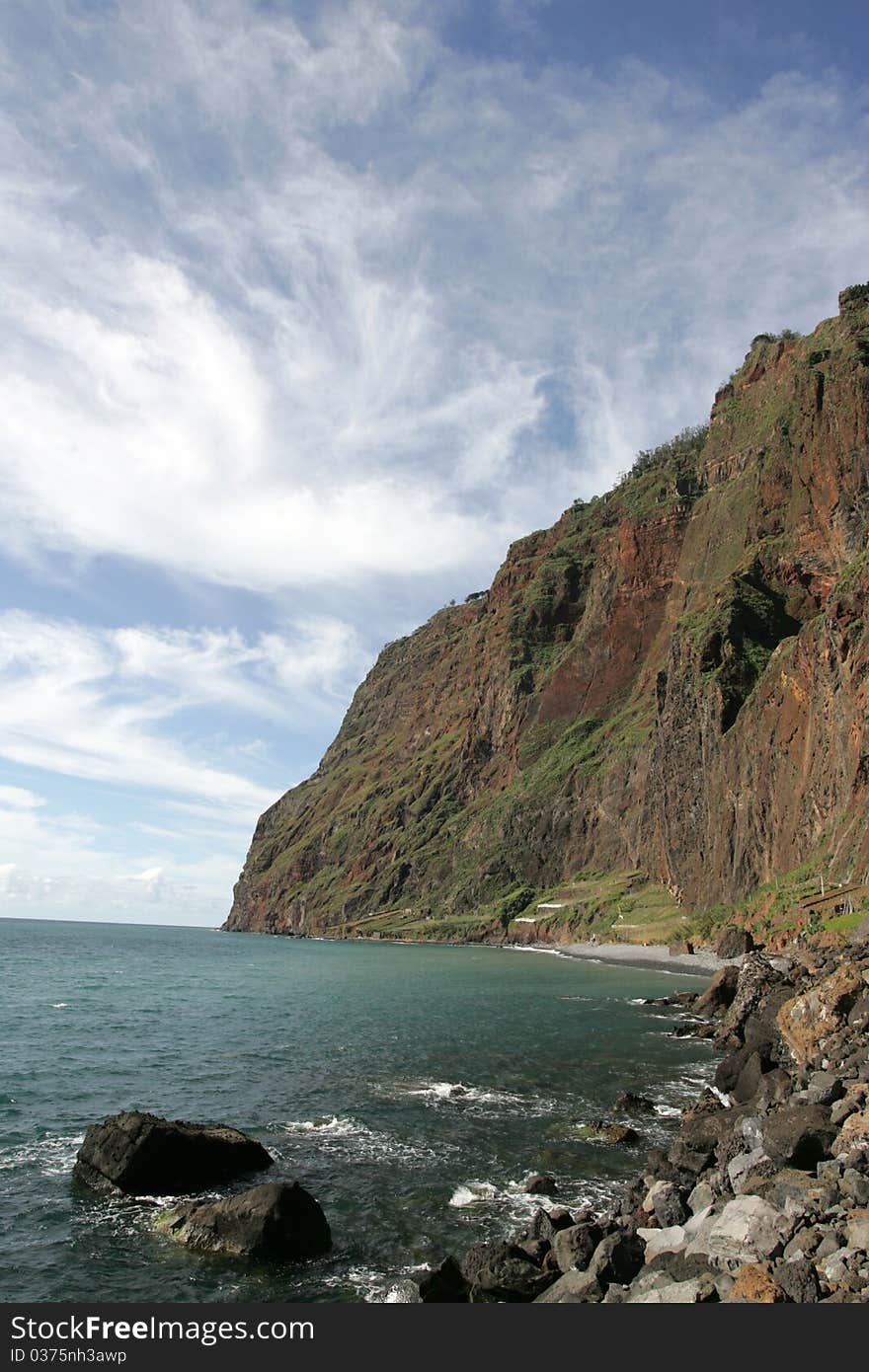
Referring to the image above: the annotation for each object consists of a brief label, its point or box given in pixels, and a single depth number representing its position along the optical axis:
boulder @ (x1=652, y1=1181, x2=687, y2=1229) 16.66
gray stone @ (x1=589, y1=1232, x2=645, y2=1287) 14.22
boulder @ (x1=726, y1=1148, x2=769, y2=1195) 17.17
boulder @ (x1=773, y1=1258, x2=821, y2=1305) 10.91
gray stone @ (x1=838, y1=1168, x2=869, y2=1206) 13.45
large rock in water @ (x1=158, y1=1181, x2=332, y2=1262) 17.14
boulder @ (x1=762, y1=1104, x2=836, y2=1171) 16.94
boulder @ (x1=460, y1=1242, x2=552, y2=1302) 14.85
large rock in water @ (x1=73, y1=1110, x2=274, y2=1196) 21.14
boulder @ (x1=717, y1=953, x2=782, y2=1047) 40.34
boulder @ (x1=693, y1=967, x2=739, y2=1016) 49.91
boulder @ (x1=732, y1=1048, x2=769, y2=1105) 27.42
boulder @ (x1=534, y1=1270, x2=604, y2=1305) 13.55
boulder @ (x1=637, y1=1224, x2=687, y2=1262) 14.88
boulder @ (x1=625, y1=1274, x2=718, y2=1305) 11.52
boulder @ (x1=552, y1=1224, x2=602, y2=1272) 15.58
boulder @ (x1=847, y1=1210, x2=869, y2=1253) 11.55
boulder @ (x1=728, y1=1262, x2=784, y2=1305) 10.93
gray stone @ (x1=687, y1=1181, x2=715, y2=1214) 16.80
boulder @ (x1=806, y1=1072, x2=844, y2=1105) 20.86
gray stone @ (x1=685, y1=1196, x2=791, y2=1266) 12.71
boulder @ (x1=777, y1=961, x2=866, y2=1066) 27.91
